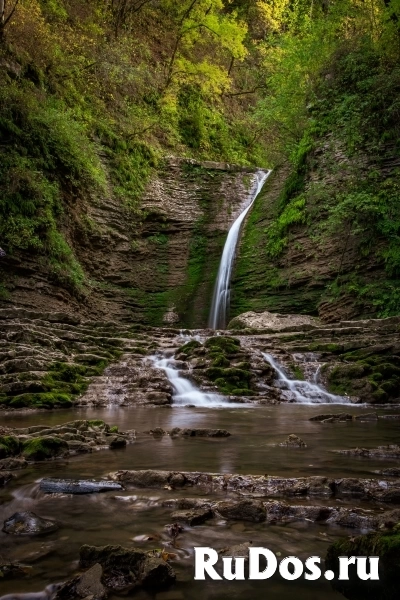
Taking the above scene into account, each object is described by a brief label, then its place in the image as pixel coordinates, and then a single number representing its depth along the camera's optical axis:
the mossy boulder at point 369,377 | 9.74
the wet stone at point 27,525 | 2.61
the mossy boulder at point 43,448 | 4.24
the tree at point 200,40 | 25.67
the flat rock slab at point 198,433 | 5.72
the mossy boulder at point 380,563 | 1.93
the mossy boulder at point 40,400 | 8.48
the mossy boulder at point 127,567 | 2.04
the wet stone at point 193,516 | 2.71
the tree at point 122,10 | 25.43
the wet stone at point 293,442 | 5.03
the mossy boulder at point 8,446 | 4.23
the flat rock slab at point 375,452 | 4.47
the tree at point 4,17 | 16.07
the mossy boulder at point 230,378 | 10.59
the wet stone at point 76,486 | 3.30
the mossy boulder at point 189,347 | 12.19
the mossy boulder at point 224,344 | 11.88
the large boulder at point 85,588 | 1.93
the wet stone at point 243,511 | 2.79
